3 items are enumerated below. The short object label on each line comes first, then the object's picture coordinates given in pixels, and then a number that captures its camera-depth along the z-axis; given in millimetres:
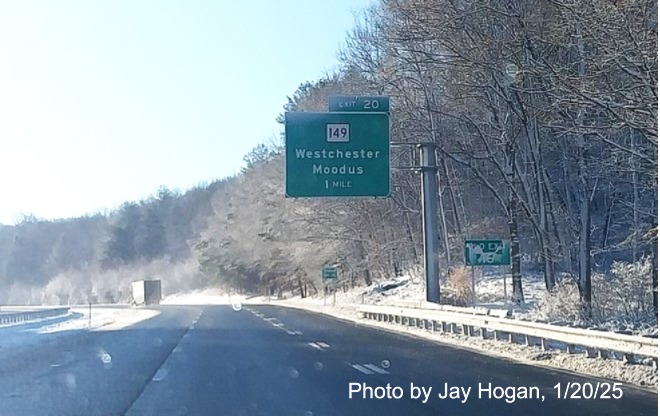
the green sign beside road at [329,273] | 54969
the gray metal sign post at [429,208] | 29844
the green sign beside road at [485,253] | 28125
